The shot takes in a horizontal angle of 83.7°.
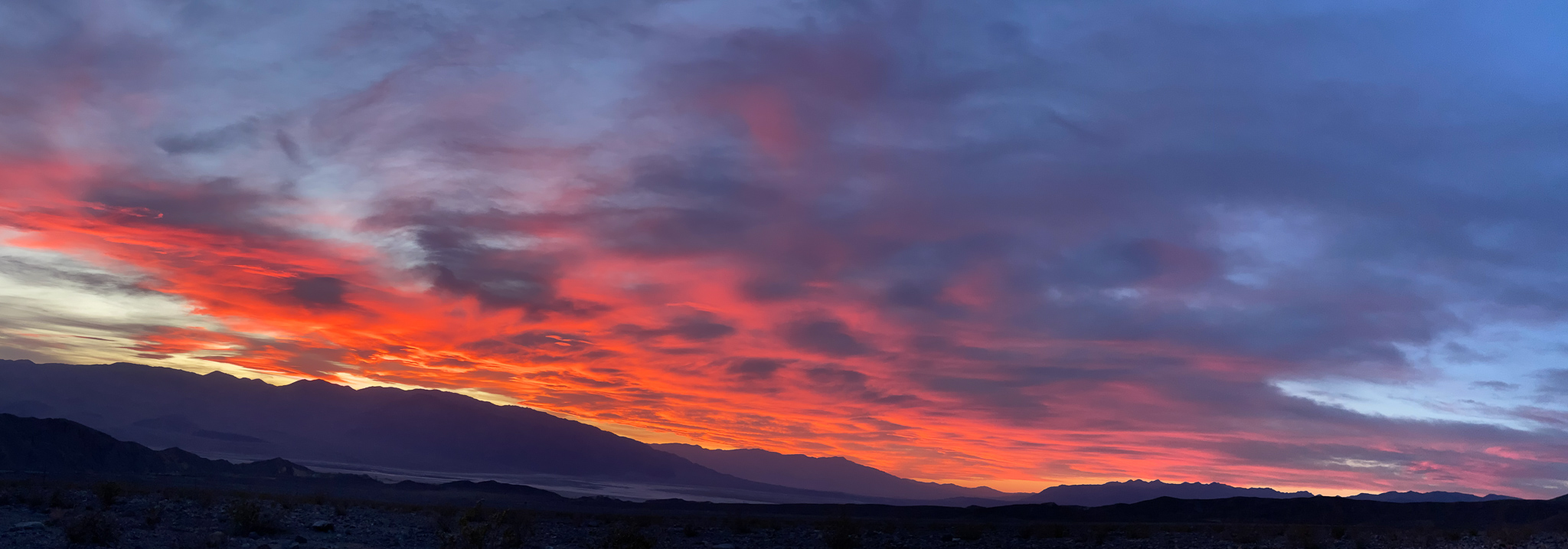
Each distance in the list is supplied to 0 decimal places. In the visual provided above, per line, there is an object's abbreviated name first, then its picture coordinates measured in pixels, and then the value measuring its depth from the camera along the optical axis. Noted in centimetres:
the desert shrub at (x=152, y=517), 2560
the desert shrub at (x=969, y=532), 3612
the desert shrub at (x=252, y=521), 2567
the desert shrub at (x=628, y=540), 2422
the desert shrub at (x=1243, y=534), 3247
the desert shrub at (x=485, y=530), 2495
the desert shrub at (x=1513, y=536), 2751
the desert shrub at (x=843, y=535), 3025
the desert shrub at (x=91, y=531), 2119
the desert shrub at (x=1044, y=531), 3691
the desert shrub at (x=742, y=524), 3844
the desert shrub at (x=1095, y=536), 3331
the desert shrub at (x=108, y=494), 3056
